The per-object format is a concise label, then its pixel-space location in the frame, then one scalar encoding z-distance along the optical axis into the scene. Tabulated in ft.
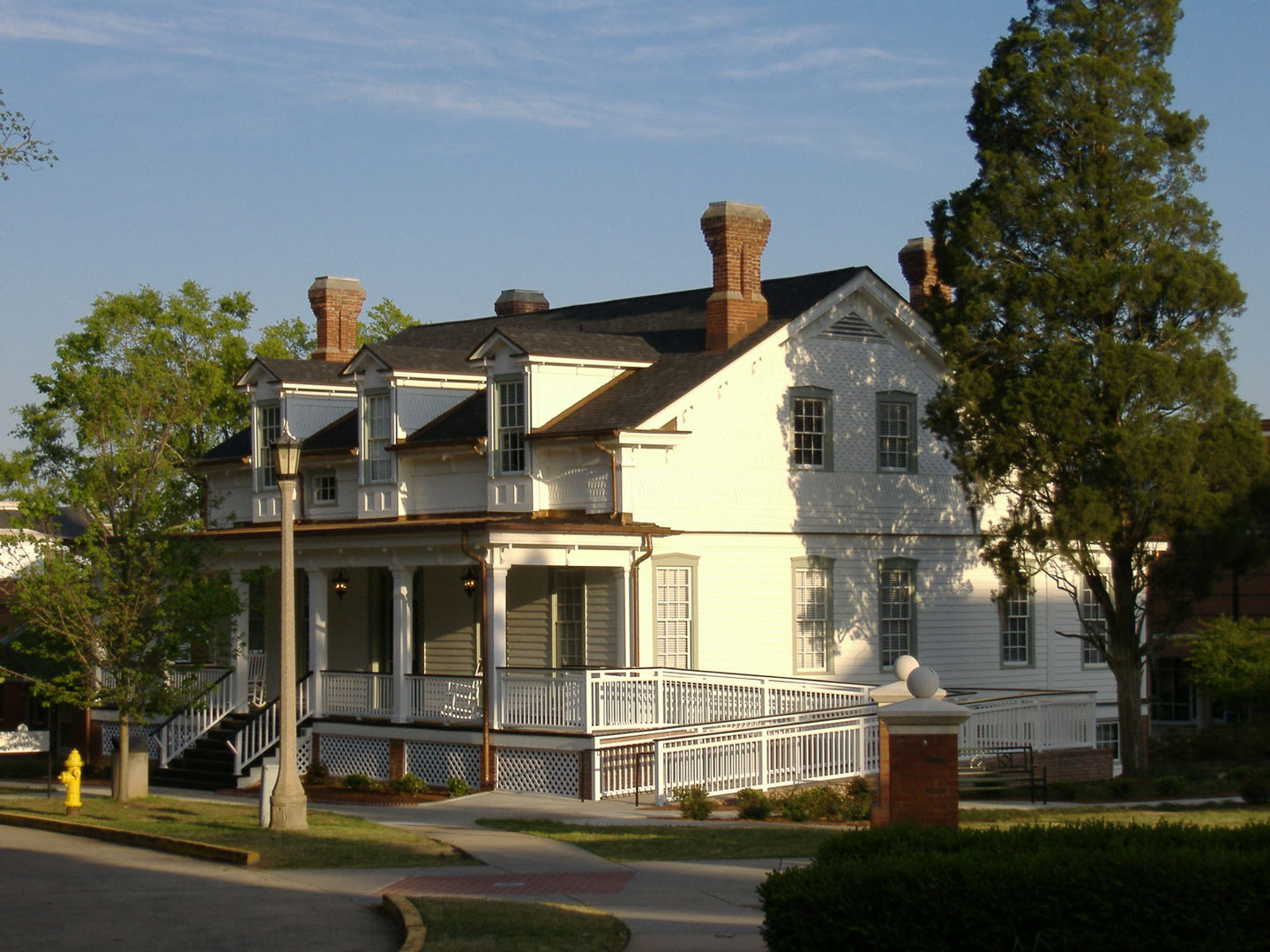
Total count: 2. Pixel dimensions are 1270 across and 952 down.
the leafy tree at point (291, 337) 178.81
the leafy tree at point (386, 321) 191.83
